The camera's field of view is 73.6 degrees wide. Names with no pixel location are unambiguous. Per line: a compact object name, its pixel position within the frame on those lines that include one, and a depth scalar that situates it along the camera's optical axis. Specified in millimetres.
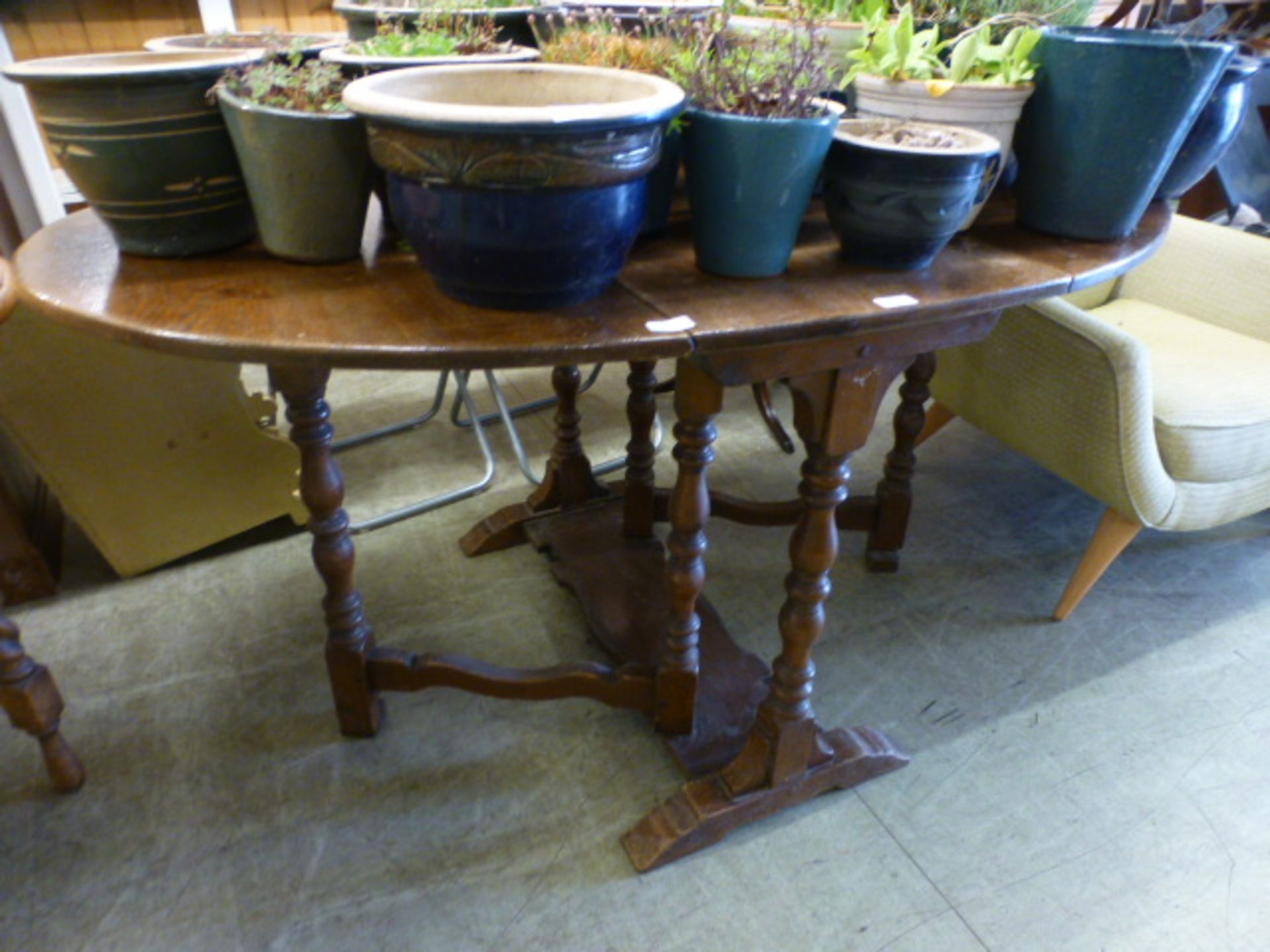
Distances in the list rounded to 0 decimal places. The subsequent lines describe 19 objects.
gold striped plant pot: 799
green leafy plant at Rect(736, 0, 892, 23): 1112
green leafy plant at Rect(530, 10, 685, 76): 954
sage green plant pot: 817
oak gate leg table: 787
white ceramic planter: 1005
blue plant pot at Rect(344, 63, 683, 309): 705
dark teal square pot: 942
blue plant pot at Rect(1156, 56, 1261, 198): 1072
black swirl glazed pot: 864
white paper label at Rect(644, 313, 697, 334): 807
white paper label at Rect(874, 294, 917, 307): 875
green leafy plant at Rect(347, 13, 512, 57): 993
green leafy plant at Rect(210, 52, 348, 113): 840
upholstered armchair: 1460
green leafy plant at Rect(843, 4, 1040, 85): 1019
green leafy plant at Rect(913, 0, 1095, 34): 1110
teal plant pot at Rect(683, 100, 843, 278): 829
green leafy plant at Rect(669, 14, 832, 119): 856
